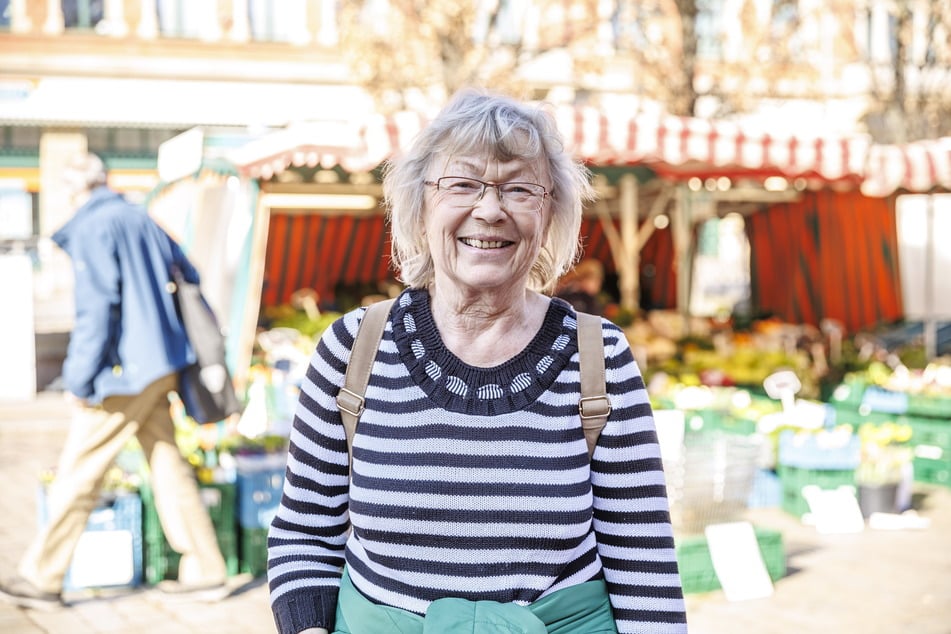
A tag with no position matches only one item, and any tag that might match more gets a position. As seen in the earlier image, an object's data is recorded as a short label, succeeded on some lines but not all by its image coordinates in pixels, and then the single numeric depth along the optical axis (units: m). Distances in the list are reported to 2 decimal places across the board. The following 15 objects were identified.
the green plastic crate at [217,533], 5.08
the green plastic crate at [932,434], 7.78
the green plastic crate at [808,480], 6.70
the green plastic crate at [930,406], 7.87
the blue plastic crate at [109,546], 4.96
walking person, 4.50
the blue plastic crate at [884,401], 8.22
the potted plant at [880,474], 6.68
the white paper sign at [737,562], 5.04
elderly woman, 1.66
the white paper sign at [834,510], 6.52
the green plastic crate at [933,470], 7.79
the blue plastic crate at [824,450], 6.64
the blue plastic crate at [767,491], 7.12
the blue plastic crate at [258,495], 5.23
